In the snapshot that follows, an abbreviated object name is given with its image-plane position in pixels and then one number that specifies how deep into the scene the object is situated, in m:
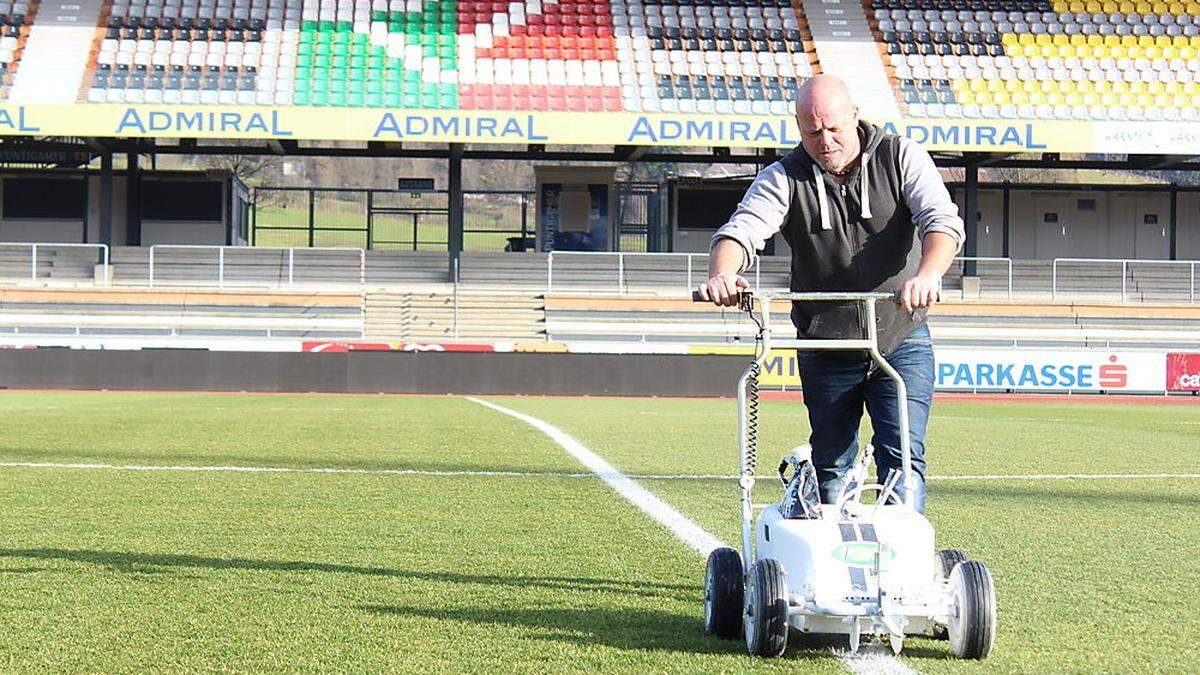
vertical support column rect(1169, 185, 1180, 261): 39.38
